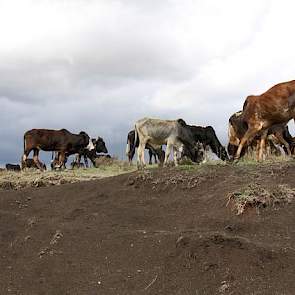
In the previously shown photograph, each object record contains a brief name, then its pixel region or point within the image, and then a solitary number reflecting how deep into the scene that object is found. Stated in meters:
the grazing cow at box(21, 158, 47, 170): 24.88
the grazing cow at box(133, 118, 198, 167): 20.75
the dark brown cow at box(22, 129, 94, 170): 25.59
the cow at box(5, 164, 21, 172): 32.84
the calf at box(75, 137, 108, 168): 29.12
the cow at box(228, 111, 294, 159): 18.41
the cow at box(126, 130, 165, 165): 26.89
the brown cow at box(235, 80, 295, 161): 14.38
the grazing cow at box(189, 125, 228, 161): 24.08
